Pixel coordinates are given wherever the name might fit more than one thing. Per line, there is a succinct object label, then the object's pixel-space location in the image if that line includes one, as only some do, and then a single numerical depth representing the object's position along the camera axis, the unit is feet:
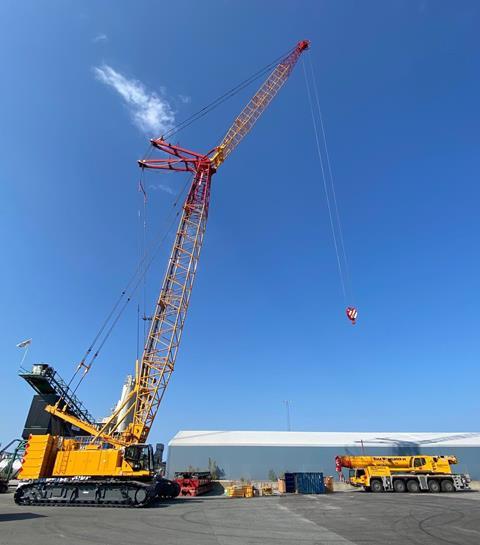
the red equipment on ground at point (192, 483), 97.66
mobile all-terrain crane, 100.42
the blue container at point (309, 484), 108.17
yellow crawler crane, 69.62
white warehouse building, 136.05
